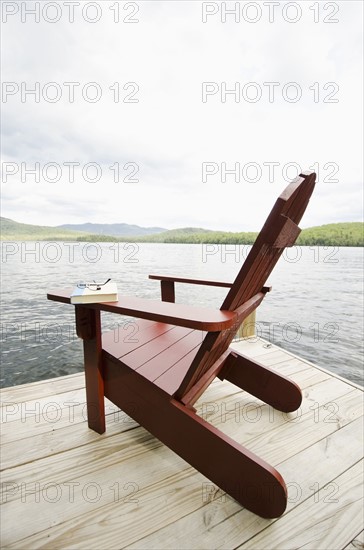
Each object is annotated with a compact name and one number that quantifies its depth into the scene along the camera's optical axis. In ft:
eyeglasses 3.68
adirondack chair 2.63
